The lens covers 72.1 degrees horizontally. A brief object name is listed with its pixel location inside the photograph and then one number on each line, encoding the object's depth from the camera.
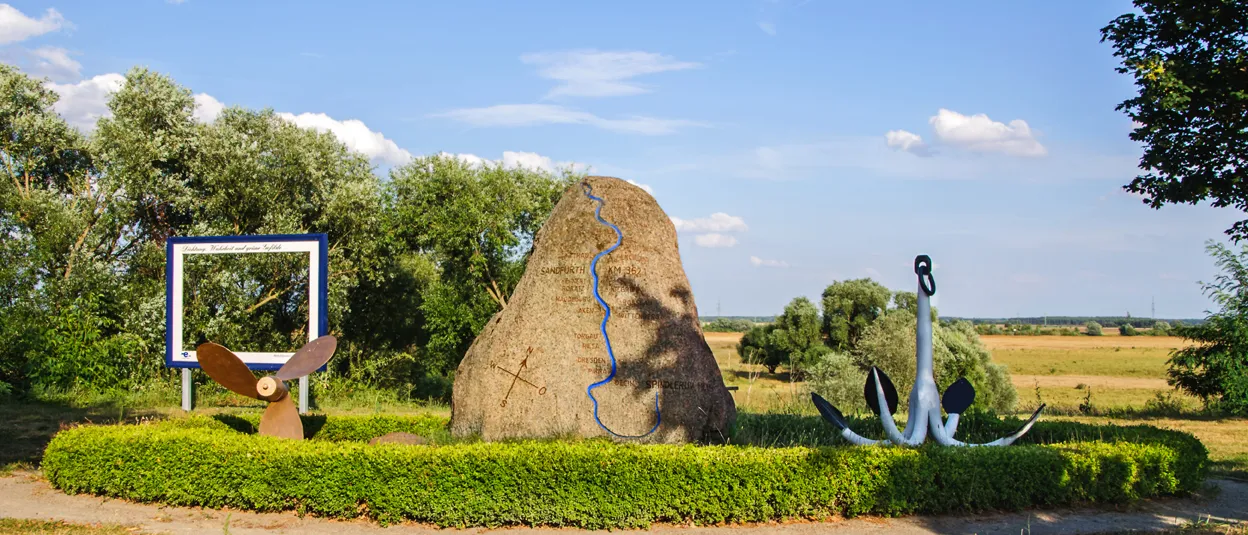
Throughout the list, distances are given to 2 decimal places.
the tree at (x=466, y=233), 23.47
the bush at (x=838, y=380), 27.00
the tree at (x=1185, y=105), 12.83
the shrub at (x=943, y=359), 28.16
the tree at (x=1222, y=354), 20.12
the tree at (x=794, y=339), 45.16
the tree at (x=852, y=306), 43.03
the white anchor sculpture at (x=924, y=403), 10.53
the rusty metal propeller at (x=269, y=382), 11.58
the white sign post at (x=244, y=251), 15.86
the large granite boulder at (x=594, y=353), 10.59
